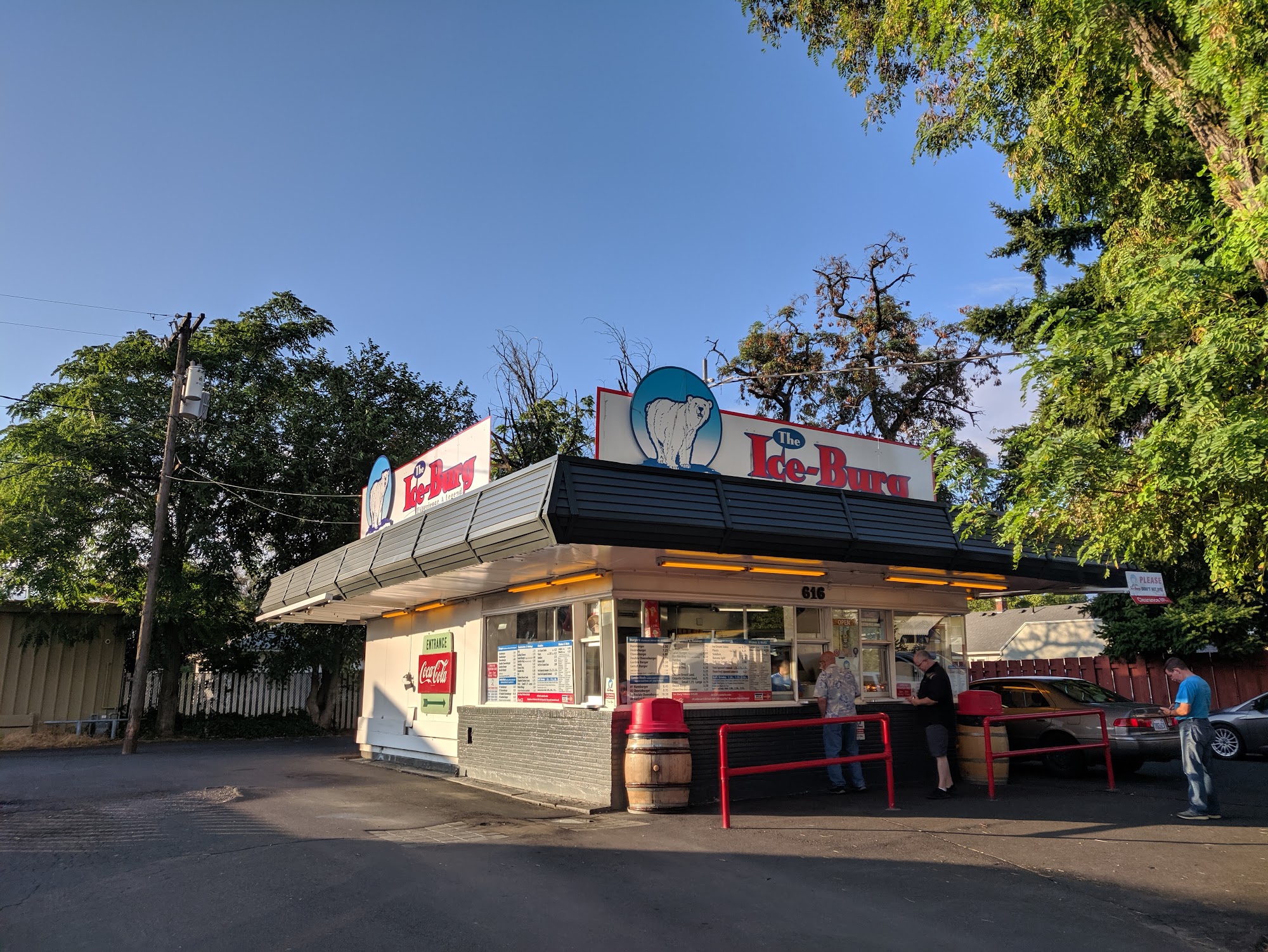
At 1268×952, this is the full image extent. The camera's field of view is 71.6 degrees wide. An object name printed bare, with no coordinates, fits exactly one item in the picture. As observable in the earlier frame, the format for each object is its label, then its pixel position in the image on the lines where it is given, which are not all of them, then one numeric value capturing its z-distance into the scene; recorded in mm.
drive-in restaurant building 9727
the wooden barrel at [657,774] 9711
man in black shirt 10812
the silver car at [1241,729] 16844
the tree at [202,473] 22141
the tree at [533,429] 28859
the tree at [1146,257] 6219
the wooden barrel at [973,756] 11914
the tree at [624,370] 26422
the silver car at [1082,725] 13023
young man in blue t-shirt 9234
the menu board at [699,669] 10789
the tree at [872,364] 30141
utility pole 19375
